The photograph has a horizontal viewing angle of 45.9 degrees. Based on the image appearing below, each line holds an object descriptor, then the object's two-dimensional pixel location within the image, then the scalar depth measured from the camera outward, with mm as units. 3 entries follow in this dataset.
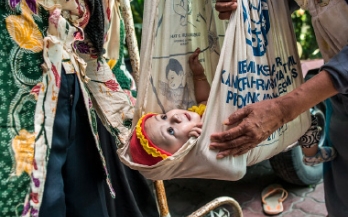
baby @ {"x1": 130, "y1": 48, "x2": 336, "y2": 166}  1105
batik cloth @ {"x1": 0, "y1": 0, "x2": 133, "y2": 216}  839
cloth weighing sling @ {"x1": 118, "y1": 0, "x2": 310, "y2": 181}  1046
